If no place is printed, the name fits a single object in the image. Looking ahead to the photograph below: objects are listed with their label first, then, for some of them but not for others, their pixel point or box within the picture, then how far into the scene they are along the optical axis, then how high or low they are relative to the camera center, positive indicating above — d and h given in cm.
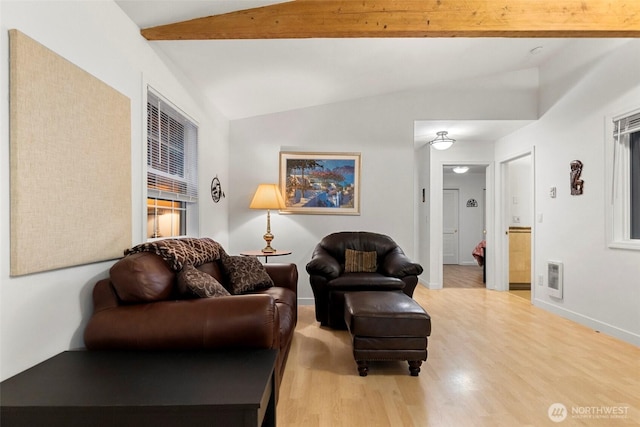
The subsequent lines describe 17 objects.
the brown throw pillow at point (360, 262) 374 -56
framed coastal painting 439 +38
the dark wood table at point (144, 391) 110 -63
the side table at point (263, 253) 372 -47
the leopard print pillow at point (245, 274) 267 -51
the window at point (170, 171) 255 +34
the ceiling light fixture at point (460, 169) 672 +87
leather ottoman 229 -84
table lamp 389 +13
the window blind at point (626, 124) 299 +81
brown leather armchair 326 -68
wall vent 388 -78
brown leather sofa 154 -50
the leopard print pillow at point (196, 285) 180 -40
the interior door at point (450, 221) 854 -23
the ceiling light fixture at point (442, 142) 476 +100
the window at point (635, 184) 307 +26
